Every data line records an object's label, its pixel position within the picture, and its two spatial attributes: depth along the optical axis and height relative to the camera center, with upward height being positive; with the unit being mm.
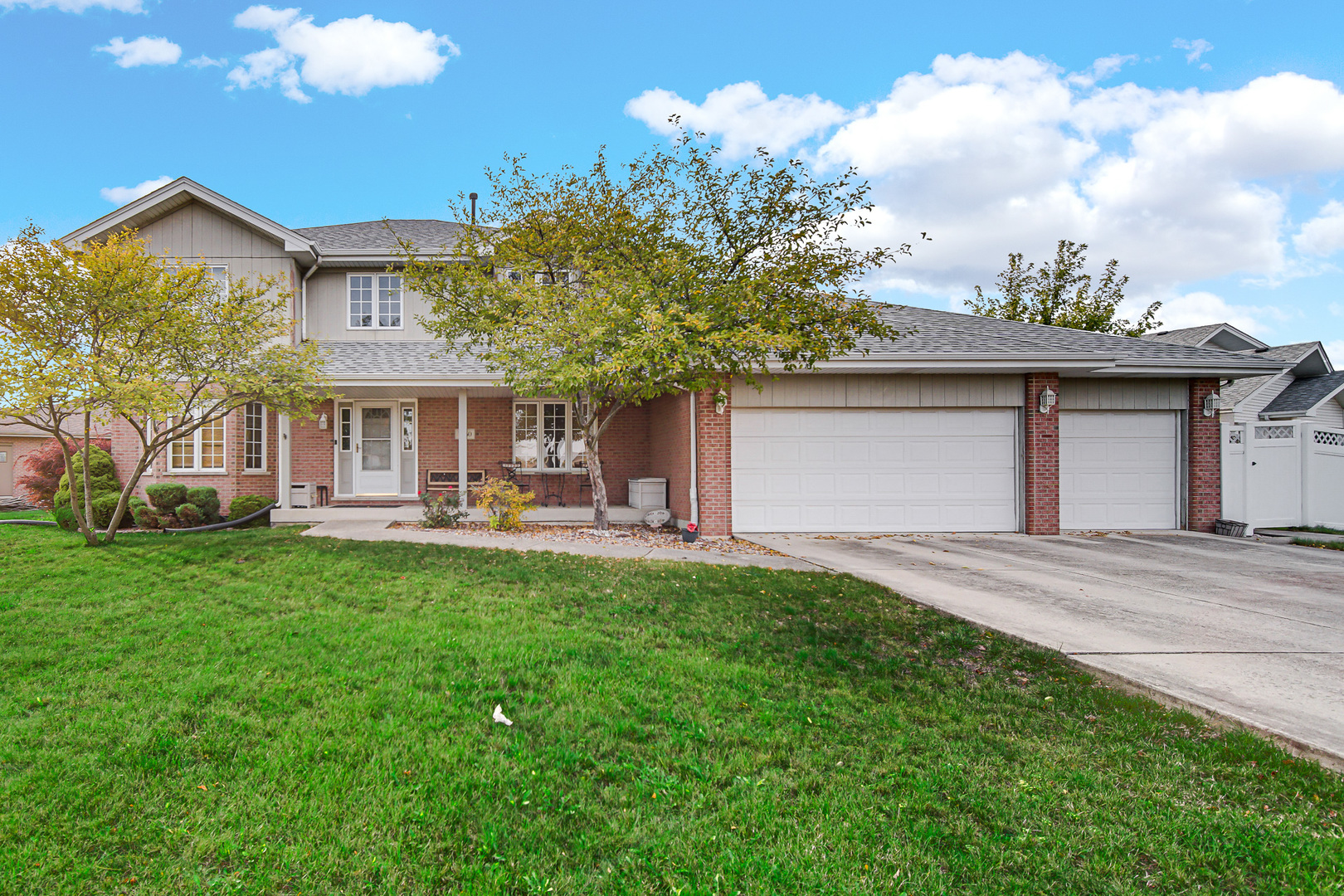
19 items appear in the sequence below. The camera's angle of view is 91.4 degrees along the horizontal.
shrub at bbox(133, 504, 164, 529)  11734 -1161
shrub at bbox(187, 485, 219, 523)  11922 -839
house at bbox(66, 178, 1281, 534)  11023 +352
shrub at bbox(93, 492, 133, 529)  11266 -944
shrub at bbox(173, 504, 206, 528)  11633 -1084
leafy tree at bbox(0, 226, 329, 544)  7824 +1453
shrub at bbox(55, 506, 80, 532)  10383 -1053
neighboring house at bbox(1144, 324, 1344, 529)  11734 -365
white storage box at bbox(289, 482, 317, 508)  12609 -802
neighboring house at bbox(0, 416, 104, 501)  22172 +148
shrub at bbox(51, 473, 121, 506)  11969 -618
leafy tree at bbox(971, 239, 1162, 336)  22344 +5479
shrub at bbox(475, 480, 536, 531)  11031 -850
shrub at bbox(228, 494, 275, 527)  12219 -984
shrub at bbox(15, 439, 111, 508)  14586 -386
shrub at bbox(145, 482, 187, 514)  11781 -742
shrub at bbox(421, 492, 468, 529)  11047 -991
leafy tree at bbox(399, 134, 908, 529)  9000 +2656
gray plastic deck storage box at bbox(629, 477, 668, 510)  12578 -793
